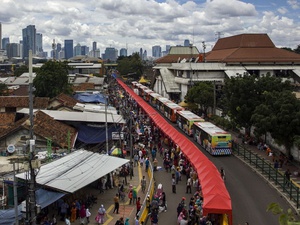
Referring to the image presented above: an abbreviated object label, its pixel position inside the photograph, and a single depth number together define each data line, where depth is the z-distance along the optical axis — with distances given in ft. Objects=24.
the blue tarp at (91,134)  101.96
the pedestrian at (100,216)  59.67
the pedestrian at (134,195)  69.90
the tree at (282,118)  82.94
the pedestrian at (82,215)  60.18
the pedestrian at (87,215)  60.57
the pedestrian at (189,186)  74.05
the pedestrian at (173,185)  74.18
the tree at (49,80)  161.27
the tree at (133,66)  411.07
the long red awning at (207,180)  53.83
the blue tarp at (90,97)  161.38
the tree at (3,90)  174.79
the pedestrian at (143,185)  76.22
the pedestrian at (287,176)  71.31
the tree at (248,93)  107.96
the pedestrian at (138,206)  63.84
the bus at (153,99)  198.49
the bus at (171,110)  148.56
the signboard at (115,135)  104.58
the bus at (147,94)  228.43
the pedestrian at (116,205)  64.80
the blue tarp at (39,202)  49.14
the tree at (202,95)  158.10
